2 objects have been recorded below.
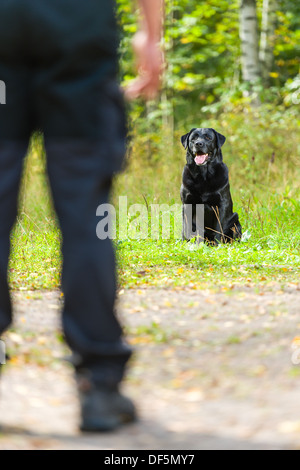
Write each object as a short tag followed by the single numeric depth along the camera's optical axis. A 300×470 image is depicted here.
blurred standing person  3.75
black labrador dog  12.33
